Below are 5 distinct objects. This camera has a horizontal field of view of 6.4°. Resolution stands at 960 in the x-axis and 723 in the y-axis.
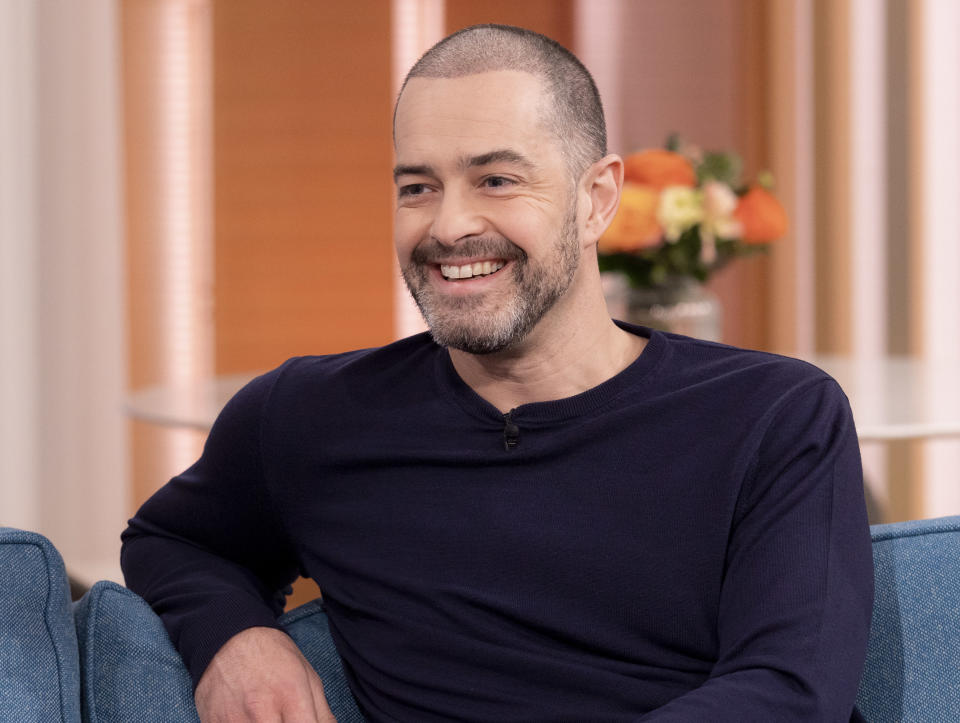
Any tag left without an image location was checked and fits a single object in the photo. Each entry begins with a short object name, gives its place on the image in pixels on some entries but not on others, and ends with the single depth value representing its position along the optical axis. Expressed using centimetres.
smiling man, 583
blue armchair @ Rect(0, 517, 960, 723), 582
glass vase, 673
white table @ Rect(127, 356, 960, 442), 643
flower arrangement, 667
